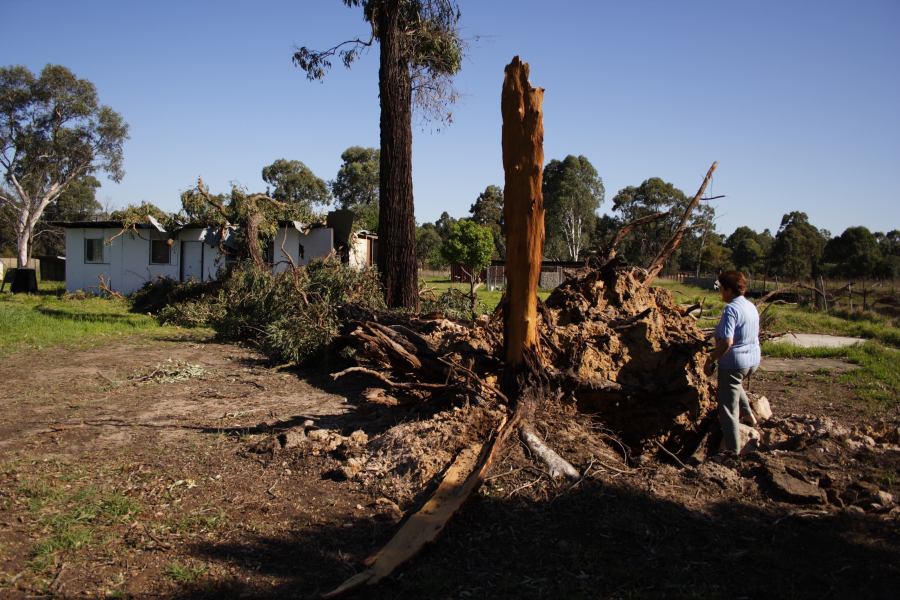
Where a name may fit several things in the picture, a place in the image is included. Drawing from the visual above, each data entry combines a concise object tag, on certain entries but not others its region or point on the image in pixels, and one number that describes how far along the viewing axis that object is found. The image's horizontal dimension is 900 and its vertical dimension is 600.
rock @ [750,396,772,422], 5.91
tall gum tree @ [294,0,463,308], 12.23
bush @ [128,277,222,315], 16.58
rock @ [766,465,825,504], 3.86
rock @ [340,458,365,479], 4.64
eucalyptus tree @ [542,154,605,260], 54.66
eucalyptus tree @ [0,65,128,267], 37.97
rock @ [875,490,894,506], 3.79
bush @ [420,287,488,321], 12.05
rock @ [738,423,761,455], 5.18
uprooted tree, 4.71
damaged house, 21.08
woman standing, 4.84
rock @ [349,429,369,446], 5.18
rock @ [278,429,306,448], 5.20
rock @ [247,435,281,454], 5.16
